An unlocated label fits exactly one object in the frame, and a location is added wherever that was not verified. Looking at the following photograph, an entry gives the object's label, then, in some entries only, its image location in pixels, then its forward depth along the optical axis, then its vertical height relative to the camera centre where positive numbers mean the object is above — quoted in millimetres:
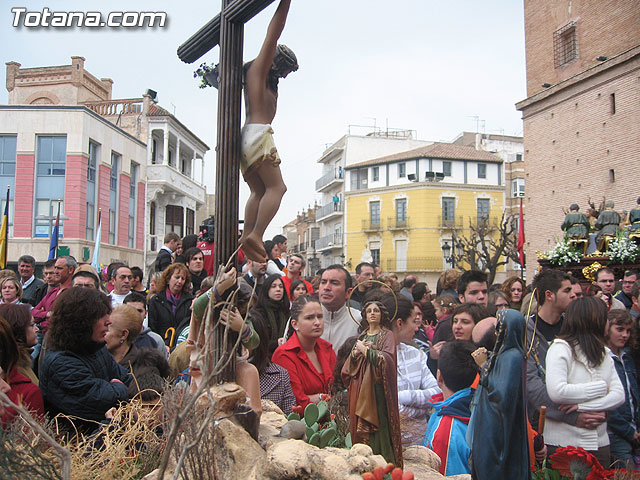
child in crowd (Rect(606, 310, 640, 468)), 4387 -934
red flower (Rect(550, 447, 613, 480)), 3572 -1172
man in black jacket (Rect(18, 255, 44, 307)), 7008 +21
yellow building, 43906 +6272
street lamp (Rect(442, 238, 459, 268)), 42750 +2212
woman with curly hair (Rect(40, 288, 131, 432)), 3217 -474
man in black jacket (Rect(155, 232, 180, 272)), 7063 +378
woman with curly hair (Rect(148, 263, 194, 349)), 5539 -209
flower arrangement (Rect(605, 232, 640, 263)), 9234 +509
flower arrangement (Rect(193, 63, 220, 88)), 3262 +1204
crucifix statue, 2938 +830
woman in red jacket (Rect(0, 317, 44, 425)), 3133 -535
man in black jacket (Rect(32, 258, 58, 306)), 6237 +18
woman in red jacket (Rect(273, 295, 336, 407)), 4289 -568
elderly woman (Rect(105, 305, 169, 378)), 3873 -473
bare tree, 28812 +1749
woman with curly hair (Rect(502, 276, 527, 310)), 7043 -108
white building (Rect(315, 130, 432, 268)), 49062 +10545
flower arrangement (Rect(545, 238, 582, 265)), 9945 +479
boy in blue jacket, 3612 -843
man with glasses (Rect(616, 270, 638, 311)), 7203 -92
